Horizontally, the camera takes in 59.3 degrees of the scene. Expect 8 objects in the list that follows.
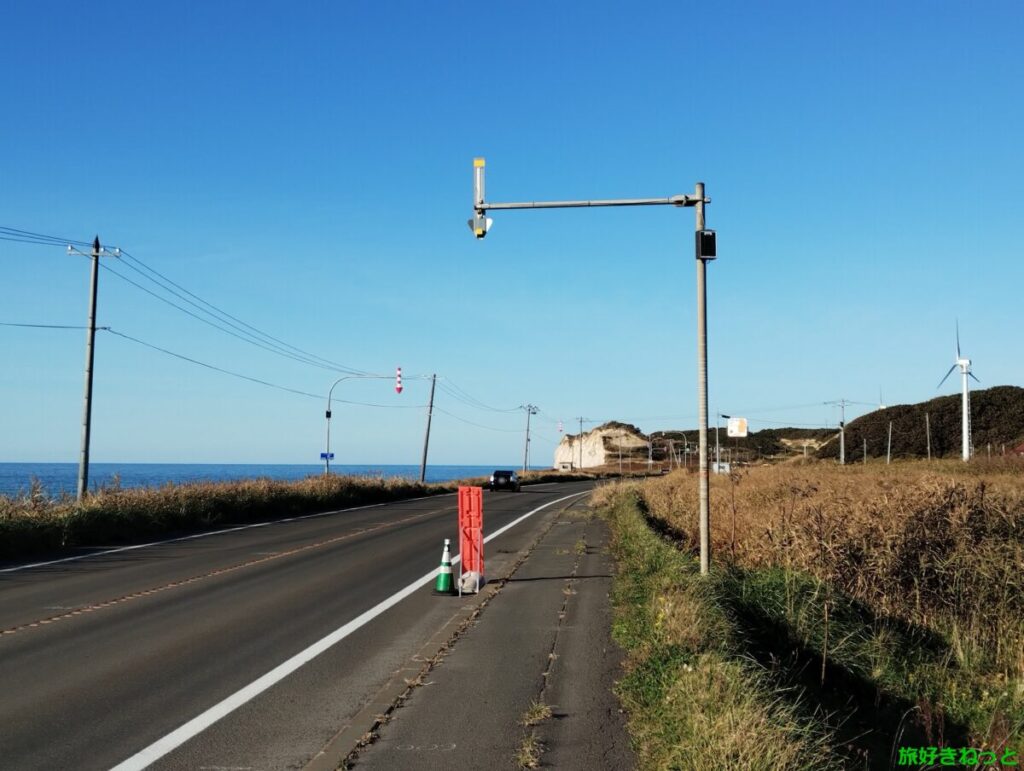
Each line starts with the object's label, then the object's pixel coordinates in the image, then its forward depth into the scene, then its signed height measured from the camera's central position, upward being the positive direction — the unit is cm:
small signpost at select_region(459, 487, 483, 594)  1317 -102
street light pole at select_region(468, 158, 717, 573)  1238 +325
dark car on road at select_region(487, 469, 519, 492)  6203 -122
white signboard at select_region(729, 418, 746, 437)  3697 +168
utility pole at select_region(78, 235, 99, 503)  2633 +166
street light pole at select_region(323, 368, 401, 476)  4853 +18
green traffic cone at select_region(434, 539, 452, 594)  1287 -166
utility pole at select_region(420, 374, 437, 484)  6411 +149
